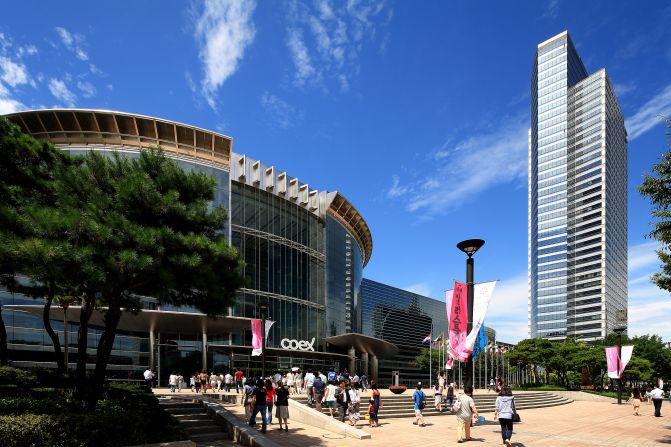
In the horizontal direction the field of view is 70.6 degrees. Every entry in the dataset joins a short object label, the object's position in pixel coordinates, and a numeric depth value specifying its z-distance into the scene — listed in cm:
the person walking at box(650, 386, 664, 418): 2473
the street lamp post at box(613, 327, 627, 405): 3409
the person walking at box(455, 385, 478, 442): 1464
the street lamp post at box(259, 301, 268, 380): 2480
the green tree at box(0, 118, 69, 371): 1087
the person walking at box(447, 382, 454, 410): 2559
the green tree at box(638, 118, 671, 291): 1454
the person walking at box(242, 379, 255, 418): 1864
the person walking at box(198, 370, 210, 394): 3048
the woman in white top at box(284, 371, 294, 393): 2990
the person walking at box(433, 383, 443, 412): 2442
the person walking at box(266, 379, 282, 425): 1766
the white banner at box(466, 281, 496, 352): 1541
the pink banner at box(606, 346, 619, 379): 3432
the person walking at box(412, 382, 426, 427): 1938
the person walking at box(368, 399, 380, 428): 1880
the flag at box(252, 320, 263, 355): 2580
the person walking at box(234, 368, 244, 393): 3084
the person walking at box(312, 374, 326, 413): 2008
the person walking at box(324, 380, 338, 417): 1939
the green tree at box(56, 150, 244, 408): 1082
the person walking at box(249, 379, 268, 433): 1577
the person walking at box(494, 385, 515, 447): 1308
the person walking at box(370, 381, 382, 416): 1886
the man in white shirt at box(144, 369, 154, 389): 2805
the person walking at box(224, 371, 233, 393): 3263
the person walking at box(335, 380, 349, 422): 1867
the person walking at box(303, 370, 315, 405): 2290
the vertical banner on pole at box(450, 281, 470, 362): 1633
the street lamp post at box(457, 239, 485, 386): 1533
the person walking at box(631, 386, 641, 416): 2772
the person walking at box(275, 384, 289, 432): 1694
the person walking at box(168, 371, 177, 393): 3029
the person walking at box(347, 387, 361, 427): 1833
